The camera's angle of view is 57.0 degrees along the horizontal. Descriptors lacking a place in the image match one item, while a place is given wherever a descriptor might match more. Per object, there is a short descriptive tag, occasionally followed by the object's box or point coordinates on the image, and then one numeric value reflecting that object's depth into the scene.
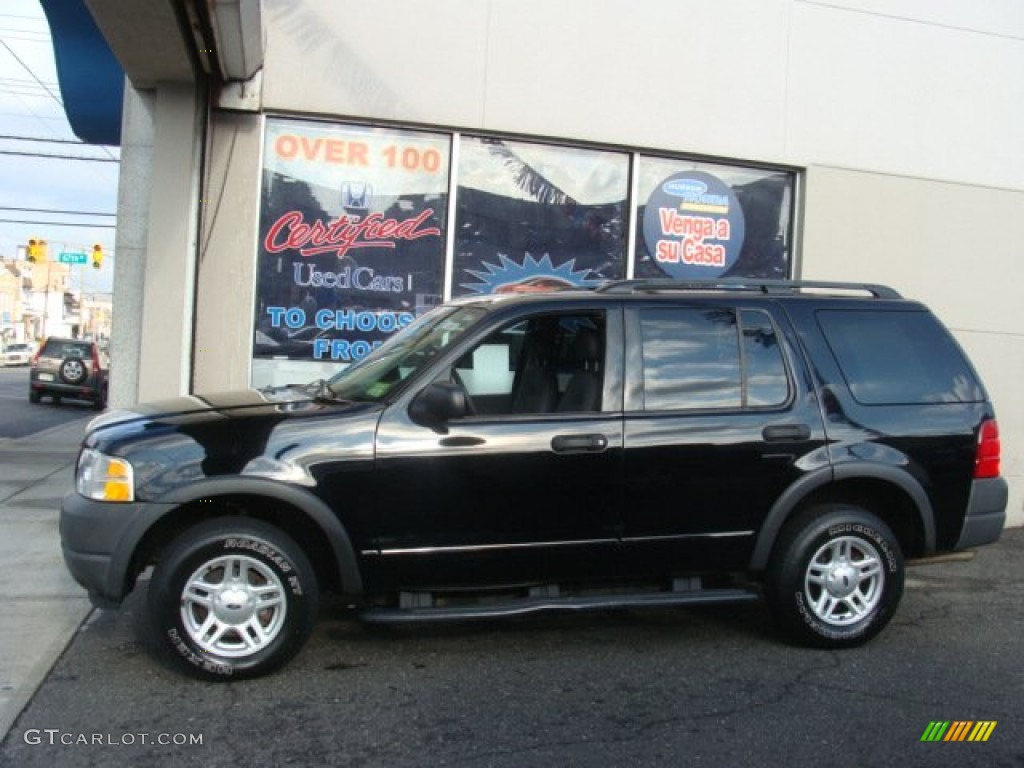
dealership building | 8.08
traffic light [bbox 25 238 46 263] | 31.00
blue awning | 8.80
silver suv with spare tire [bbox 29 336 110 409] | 22.00
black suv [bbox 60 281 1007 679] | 4.24
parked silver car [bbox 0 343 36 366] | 55.97
